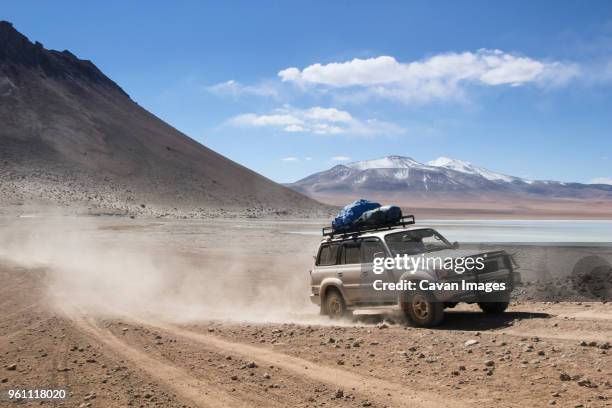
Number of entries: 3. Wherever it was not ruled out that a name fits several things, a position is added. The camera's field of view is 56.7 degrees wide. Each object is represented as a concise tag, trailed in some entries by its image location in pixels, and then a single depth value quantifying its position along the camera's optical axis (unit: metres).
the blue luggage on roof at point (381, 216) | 11.20
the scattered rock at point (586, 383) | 5.94
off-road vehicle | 9.40
